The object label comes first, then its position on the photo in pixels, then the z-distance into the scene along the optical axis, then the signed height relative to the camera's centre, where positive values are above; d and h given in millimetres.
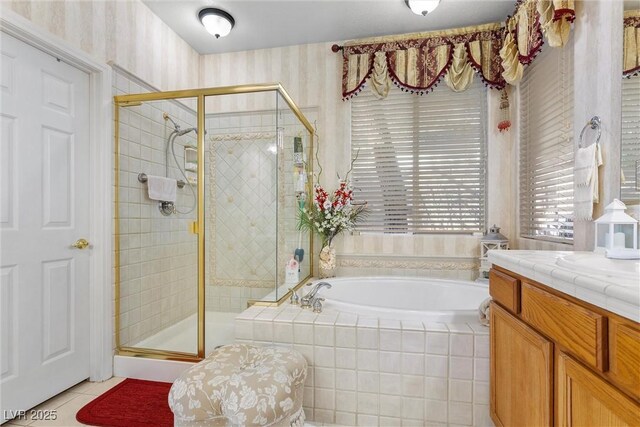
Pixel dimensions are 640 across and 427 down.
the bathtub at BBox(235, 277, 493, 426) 1387 -714
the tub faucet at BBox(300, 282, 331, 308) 1748 -505
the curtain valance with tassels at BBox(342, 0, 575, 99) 2199 +1276
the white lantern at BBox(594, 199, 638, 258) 1089 -68
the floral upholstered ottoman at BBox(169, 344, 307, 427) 1129 -712
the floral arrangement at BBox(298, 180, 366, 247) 2494 -8
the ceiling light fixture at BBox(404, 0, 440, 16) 2039 +1432
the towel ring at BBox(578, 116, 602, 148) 1421 +433
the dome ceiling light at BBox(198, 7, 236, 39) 2305 +1508
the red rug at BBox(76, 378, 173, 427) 1513 -1057
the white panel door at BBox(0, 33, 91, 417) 1458 -60
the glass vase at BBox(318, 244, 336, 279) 2549 -418
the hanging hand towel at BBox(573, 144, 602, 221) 1393 +138
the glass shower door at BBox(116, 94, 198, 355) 2057 -94
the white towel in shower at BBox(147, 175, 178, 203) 2152 +189
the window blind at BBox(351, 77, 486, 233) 2576 +475
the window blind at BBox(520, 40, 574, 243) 1767 +445
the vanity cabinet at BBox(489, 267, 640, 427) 619 -389
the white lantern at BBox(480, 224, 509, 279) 2346 -247
